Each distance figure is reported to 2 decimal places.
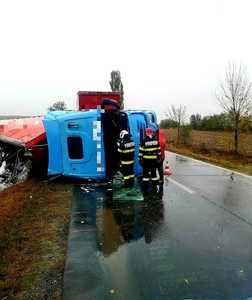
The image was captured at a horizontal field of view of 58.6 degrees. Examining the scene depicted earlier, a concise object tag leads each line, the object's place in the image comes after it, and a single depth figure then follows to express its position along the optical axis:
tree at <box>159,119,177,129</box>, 29.66
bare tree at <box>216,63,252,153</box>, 11.48
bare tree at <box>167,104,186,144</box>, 17.82
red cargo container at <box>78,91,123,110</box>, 11.54
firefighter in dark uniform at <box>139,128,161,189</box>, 5.47
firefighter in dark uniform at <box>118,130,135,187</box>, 5.49
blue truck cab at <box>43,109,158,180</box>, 5.98
